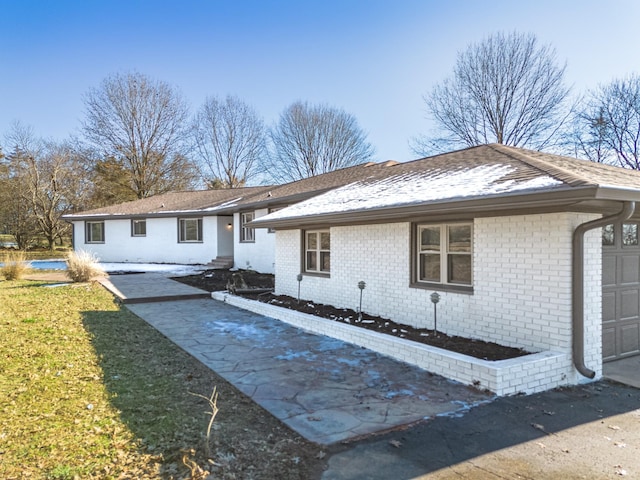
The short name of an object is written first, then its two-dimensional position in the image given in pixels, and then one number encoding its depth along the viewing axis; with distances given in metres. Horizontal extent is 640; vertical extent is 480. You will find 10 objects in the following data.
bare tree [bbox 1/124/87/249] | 28.31
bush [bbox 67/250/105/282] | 13.33
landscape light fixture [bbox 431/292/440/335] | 6.00
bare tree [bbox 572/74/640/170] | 22.45
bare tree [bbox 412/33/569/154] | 23.41
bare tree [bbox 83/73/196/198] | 28.59
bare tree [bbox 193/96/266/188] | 34.22
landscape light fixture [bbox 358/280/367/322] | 7.40
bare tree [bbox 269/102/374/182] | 33.25
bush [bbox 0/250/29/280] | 14.12
